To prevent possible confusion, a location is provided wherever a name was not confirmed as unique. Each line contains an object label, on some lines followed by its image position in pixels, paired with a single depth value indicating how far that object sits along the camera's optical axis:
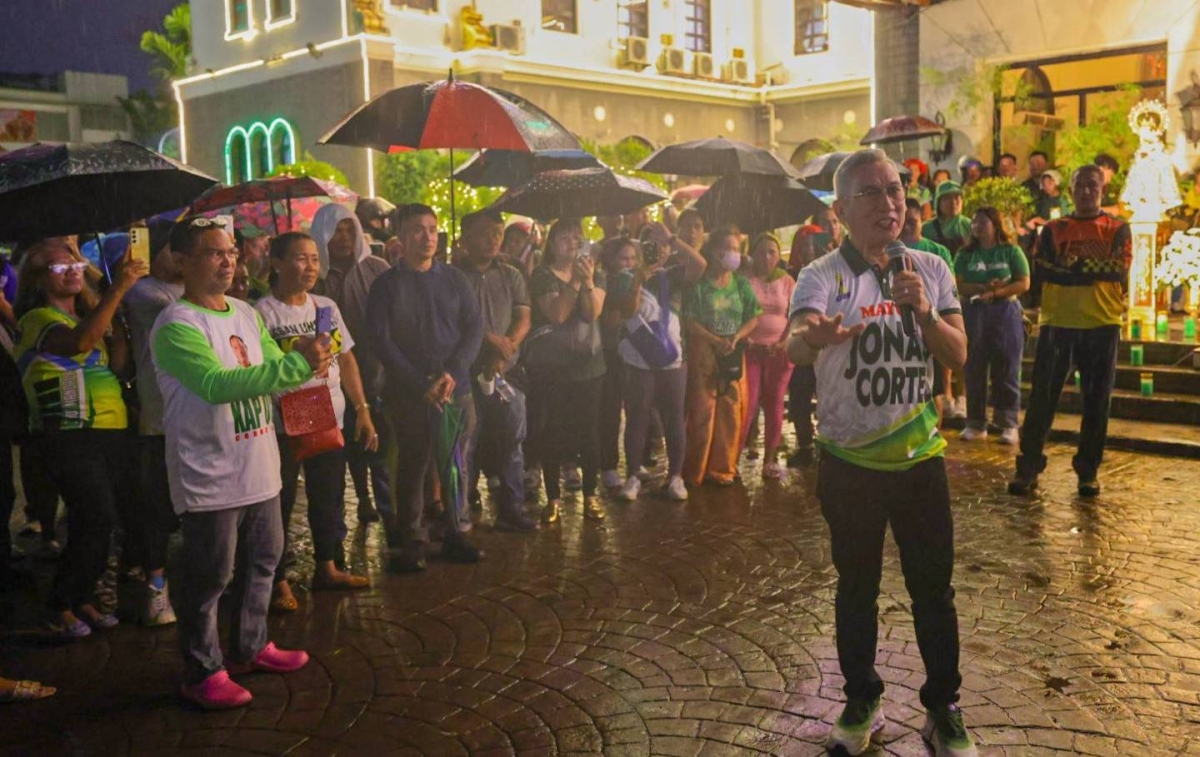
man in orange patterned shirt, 7.81
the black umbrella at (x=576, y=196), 9.11
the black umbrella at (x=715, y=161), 10.01
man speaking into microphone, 4.00
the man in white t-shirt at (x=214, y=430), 4.44
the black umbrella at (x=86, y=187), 5.53
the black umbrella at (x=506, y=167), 9.98
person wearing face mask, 8.73
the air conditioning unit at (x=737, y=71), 33.38
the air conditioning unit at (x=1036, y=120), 19.11
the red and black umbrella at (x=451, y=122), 7.39
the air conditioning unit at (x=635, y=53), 30.55
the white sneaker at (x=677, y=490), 8.48
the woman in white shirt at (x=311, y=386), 5.91
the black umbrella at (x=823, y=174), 12.92
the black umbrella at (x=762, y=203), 10.30
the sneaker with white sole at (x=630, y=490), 8.53
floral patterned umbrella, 8.97
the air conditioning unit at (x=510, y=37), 27.05
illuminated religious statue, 12.23
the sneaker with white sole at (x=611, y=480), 8.86
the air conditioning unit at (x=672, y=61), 31.30
